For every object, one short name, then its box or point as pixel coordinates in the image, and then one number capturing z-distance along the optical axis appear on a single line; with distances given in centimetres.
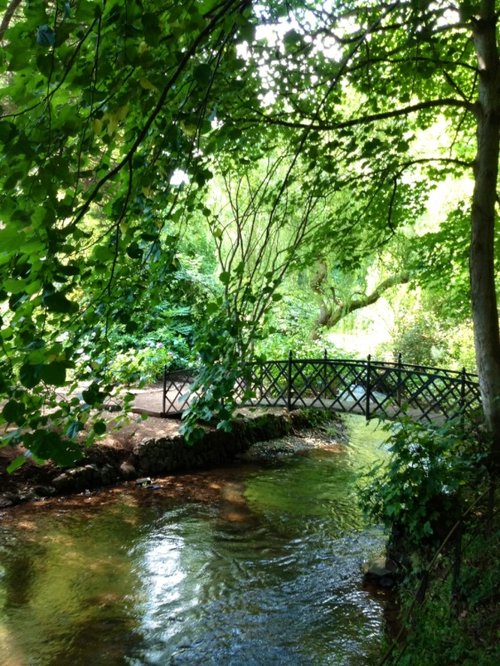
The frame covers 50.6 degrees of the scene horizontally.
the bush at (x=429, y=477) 498
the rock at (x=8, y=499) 805
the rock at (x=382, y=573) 613
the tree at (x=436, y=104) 465
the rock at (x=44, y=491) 858
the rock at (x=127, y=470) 969
